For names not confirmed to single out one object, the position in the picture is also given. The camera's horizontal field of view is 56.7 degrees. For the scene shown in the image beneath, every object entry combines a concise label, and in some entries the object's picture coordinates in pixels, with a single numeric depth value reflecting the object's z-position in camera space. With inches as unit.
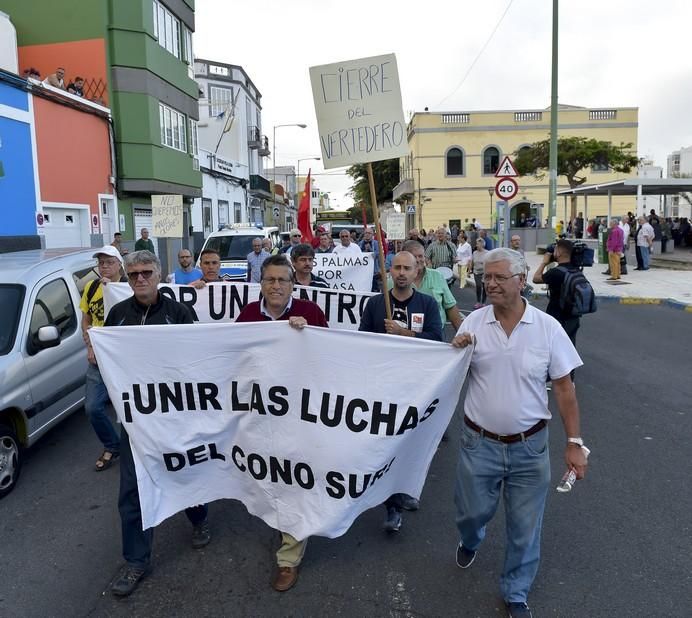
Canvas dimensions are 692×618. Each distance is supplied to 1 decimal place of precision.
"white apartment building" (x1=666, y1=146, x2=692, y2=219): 4188.0
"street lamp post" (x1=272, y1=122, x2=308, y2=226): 2009.5
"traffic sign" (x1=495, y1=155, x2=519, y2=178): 545.0
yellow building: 2031.3
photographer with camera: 274.7
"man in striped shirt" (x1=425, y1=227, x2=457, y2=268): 494.6
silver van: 199.9
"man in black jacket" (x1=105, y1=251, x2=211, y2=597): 142.9
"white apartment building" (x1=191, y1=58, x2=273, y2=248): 1341.0
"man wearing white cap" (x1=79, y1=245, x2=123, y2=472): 199.8
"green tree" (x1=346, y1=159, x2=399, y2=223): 2716.5
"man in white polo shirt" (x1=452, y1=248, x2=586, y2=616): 123.5
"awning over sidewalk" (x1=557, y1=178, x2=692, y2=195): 973.2
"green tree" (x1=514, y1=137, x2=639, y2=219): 1547.7
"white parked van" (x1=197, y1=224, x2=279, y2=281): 682.2
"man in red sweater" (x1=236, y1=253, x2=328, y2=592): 145.6
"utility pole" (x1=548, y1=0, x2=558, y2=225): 733.6
